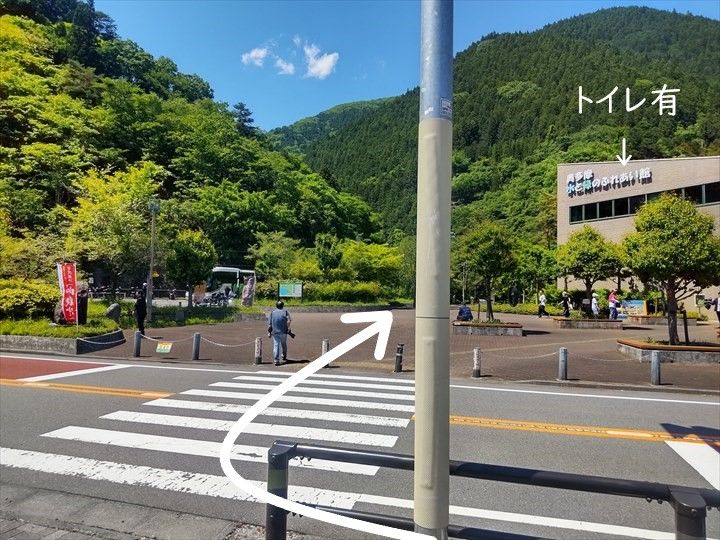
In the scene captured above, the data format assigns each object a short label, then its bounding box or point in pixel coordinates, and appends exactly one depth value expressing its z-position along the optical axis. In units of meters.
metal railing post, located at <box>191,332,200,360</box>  15.21
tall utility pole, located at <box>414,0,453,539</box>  2.33
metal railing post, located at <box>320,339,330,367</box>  14.52
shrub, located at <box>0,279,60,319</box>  19.25
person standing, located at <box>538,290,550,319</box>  38.25
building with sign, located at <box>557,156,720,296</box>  38.12
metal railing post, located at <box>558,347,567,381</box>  12.21
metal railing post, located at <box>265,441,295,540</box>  2.99
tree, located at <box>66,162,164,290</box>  26.56
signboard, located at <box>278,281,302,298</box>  41.28
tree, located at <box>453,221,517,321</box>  23.11
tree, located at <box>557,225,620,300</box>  28.20
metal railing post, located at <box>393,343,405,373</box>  13.38
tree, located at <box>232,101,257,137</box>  81.50
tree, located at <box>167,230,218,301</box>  28.50
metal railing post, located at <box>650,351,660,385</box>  11.55
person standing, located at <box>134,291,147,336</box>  20.62
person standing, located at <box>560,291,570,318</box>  30.66
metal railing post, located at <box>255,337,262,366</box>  14.59
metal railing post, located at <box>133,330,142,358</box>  15.76
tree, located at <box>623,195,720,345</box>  14.93
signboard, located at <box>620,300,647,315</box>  34.09
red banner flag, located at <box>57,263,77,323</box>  17.95
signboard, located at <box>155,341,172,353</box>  15.52
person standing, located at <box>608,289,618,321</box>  29.82
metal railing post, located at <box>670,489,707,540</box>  2.12
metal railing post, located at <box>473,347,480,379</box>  12.66
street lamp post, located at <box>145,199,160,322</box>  25.33
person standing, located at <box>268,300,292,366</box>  14.03
